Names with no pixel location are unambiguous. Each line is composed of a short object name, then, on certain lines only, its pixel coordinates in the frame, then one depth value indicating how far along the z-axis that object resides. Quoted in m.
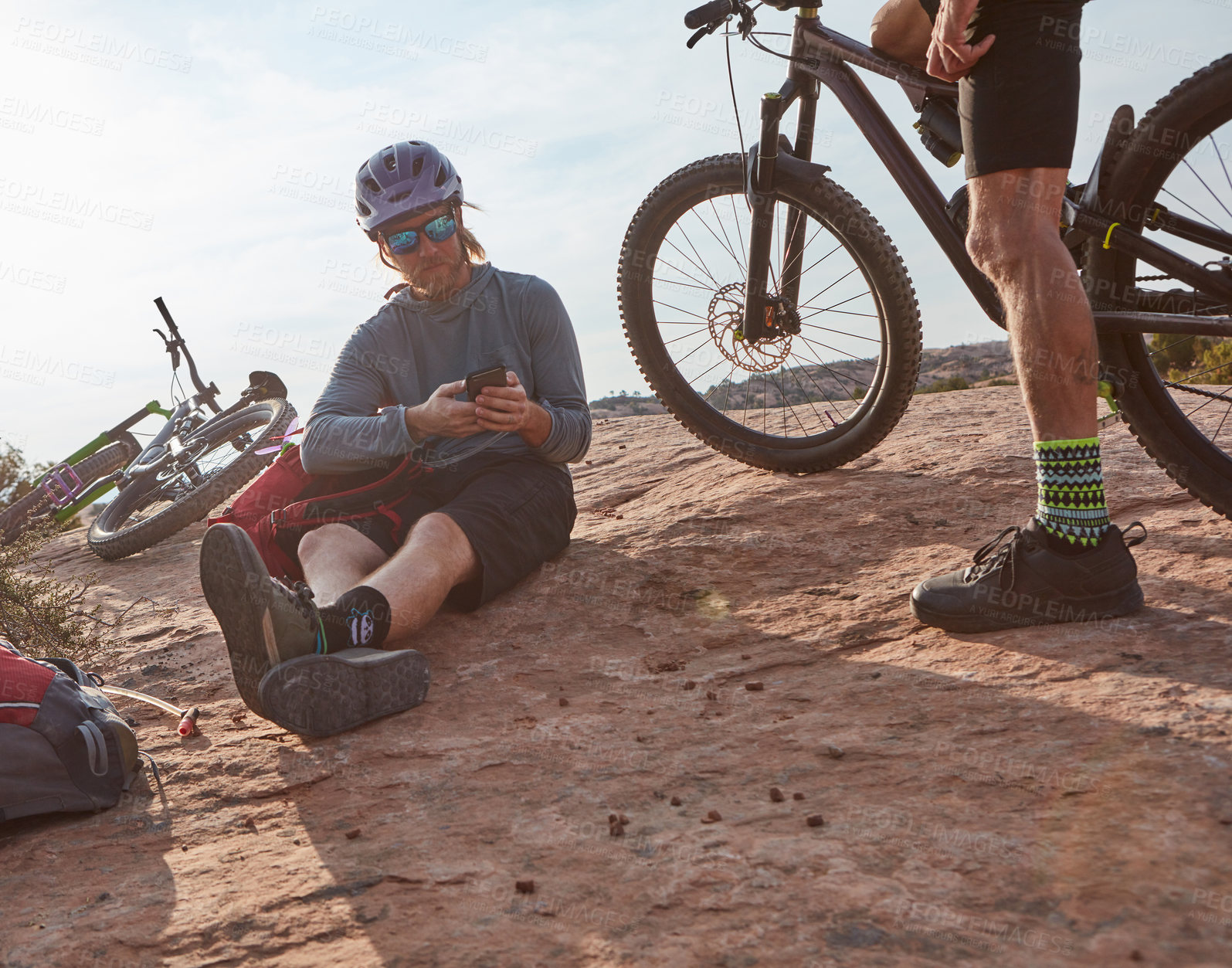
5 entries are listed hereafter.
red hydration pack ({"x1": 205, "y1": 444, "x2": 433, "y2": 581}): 3.08
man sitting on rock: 2.27
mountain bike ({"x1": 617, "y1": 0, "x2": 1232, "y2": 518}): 2.57
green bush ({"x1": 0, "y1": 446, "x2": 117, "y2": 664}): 3.52
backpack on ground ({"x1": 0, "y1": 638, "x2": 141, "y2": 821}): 2.02
